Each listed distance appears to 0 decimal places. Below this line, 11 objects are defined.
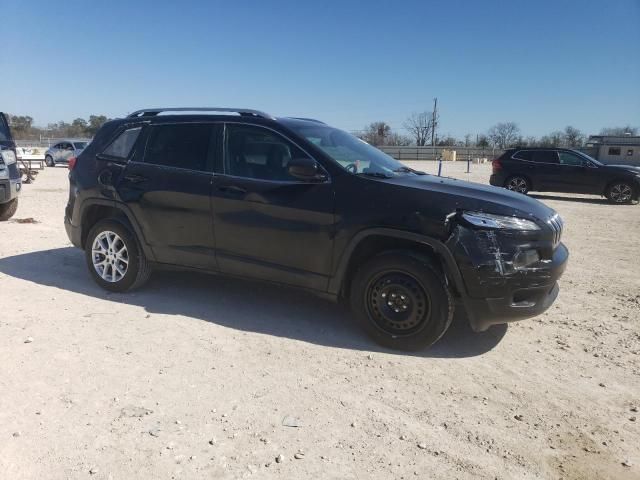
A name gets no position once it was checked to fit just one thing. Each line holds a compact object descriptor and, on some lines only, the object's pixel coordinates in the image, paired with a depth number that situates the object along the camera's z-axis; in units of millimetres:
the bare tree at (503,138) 76162
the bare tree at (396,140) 71581
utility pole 79562
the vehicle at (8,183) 8883
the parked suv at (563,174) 14953
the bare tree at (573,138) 61500
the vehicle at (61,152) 30984
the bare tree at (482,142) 70325
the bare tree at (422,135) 82612
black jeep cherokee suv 3777
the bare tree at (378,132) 67512
